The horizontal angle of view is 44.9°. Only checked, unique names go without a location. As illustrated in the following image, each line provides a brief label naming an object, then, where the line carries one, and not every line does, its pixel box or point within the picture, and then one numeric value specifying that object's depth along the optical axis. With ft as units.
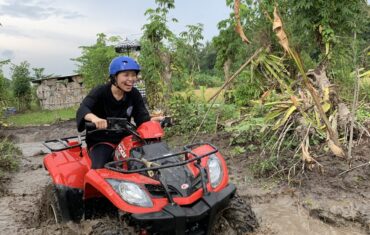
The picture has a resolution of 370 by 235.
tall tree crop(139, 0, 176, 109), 35.63
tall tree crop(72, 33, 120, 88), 59.09
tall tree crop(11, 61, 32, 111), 96.53
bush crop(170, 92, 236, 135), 30.27
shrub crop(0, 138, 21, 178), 26.01
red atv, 10.45
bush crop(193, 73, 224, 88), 64.31
